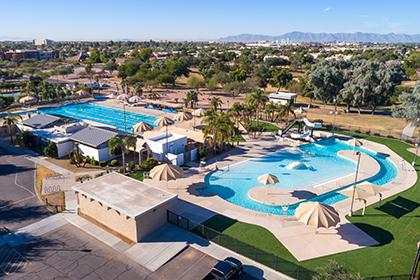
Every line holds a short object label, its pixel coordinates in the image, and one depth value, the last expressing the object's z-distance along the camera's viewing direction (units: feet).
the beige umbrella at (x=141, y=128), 132.16
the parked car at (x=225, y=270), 58.34
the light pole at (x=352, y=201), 83.05
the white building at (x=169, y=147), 113.80
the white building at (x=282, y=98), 195.03
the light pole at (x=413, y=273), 57.87
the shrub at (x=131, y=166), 108.68
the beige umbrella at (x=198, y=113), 166.05
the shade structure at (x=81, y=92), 229.23
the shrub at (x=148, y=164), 108.68
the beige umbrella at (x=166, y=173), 90.22
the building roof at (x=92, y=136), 116.57
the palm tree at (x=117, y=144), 107.04
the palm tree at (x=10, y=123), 139.50
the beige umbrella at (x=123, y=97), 217.97
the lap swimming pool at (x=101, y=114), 178.33
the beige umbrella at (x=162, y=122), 137.80
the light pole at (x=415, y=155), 117.31
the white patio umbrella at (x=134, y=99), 213.46
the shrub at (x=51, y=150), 117.97
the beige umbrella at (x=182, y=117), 150.30
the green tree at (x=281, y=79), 250.16
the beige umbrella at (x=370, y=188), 86.76
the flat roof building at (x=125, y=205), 70.44
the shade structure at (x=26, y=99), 201.34
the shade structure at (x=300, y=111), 177.17
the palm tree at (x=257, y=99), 158.71
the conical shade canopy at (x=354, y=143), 129.59
